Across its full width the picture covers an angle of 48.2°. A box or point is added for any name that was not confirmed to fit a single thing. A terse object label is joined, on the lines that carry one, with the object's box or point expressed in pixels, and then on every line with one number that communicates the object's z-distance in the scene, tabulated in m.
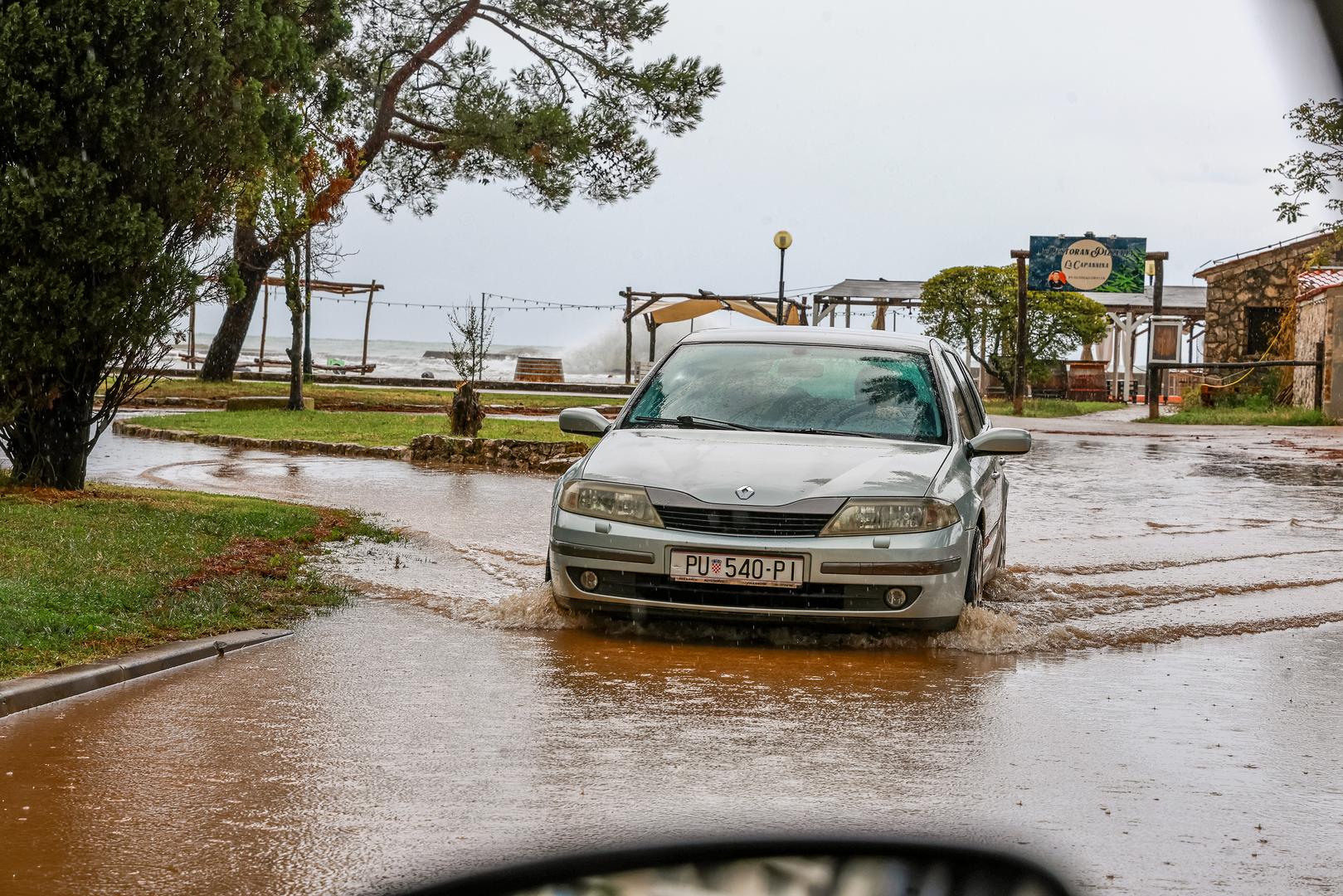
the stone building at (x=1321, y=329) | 29.69
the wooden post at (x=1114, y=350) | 47.69
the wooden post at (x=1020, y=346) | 36.88
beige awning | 48.78
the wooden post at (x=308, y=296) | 33.28
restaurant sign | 39.84
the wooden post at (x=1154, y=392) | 32.66
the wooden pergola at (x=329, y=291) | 52.19
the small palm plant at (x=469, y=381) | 21.11
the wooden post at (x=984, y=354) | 45.00
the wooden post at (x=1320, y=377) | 30.73
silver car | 7.13
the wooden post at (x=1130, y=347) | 47.94
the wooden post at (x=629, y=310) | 48.30
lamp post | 32.59
